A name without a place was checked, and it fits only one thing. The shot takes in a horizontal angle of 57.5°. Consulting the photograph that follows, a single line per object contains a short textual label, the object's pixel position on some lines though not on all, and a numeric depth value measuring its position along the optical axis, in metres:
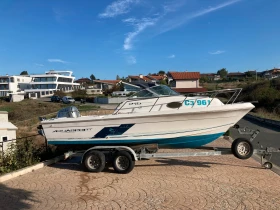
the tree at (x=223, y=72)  128.18
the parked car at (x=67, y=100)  50.98
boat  7.19
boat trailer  7.02
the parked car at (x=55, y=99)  54.55
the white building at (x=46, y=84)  80.19
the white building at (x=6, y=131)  9.90
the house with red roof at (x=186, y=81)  50.06
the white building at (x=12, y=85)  89.56
